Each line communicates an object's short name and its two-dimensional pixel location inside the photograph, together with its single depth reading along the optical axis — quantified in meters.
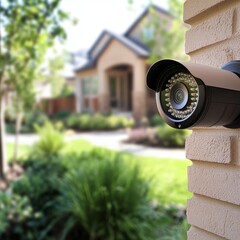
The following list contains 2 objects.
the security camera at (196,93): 0.79
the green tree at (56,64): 14.74
